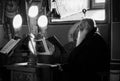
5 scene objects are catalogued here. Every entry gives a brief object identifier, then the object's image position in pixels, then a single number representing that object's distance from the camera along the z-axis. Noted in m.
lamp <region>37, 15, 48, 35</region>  4.56
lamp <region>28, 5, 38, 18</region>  4.41
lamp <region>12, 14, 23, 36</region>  4.44
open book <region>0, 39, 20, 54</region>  4.50
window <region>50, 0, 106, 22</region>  5.07
